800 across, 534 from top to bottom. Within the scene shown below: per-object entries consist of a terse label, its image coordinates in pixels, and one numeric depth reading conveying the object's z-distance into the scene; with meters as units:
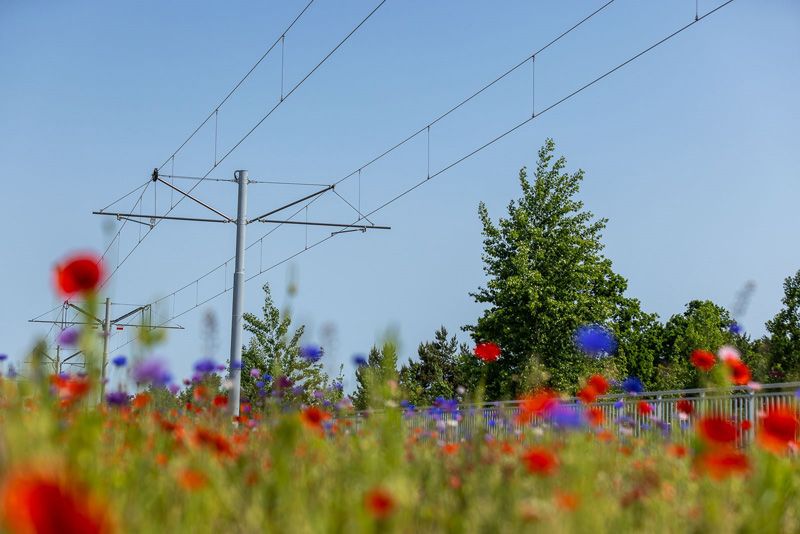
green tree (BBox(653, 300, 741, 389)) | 56.45
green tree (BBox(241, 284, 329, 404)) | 48.59
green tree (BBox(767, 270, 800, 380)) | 47.03
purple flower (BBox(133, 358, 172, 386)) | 5.09
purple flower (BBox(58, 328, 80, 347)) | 4.14
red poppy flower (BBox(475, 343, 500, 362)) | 7.72
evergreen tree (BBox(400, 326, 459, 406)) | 88.69
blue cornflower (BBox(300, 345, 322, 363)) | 8.31
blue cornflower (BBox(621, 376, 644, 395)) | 8.09
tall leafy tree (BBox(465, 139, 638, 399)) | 40.38
